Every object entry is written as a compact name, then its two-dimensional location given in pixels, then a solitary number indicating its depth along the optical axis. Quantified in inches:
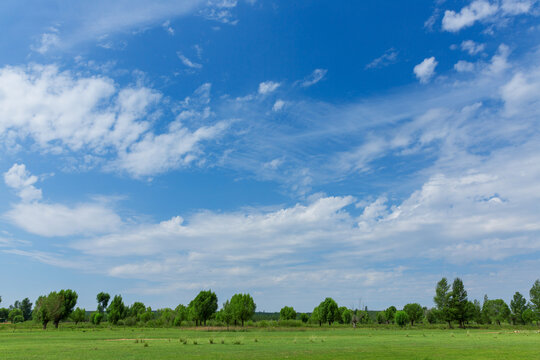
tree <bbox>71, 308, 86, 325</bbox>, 5388.8
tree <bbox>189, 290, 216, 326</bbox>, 4537.4
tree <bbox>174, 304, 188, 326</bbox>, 4880.4
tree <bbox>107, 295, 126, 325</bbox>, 4970.5
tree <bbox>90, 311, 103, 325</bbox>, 5388.8
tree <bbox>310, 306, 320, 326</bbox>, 5767.7
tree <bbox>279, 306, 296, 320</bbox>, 6939.0
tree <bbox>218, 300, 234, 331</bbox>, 4224.9
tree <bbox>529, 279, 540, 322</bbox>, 4960.4
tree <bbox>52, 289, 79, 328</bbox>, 4495.6
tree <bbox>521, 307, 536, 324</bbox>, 5222.4
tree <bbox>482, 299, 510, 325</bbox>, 6087.6
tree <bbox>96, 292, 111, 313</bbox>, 6166.3
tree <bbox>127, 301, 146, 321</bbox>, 7117.6
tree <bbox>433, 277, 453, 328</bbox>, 4710.1
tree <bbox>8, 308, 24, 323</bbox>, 7302.7
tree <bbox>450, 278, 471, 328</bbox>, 4682.6
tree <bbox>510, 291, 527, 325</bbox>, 5762.8
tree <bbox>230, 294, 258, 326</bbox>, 4190.5
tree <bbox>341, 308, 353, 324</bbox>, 6874.0
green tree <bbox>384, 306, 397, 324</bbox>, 7441.9
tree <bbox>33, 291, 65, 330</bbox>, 4146.2
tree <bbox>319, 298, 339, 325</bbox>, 5640.3
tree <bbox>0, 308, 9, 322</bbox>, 7784.5
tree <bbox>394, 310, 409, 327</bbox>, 5506.9
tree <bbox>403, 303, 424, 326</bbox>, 6599.4
